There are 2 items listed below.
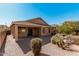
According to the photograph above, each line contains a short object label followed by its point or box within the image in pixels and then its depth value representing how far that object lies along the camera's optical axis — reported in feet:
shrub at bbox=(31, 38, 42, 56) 6.74
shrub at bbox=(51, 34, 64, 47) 7.14
